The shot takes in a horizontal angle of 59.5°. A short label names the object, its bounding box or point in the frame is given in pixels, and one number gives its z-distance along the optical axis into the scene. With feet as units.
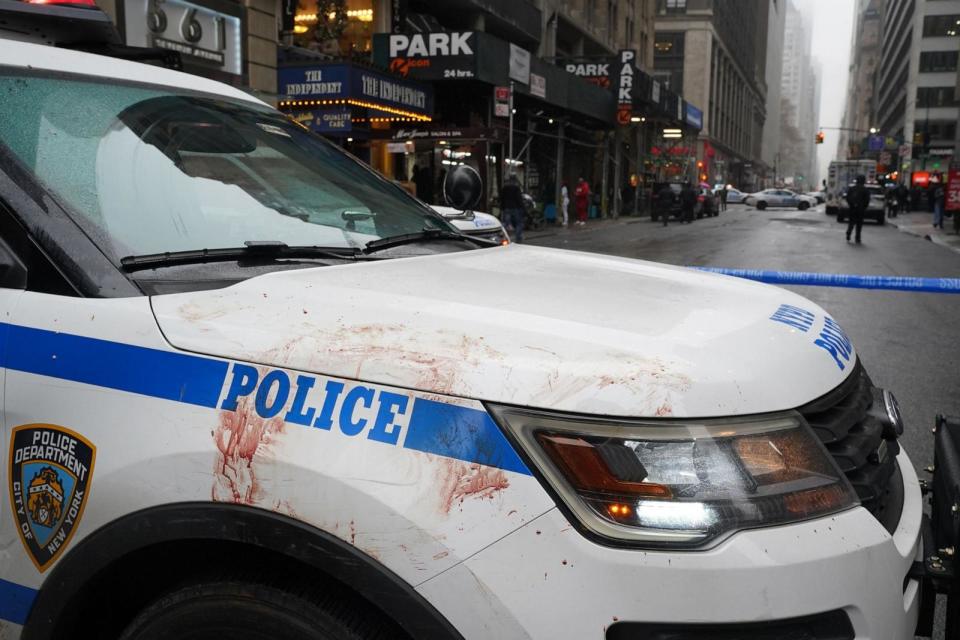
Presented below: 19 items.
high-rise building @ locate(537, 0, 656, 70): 122.24
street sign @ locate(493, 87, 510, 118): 82.74
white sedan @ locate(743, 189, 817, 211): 203.42
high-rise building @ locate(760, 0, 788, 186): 538.06
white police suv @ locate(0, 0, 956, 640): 4.68
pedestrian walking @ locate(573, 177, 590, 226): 114.83
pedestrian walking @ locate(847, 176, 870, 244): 79.49
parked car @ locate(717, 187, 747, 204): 240.32
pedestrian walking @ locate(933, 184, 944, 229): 103.68
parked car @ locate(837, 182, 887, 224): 121.90
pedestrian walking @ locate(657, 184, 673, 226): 124.98
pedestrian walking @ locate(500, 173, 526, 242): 74.13
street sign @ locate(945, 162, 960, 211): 91.30
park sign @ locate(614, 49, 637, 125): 124.47
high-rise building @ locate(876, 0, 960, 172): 278.87
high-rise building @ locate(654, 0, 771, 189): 273.54
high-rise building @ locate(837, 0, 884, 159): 532.32
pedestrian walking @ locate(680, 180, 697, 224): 130.21
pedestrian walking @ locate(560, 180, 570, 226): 112.88
